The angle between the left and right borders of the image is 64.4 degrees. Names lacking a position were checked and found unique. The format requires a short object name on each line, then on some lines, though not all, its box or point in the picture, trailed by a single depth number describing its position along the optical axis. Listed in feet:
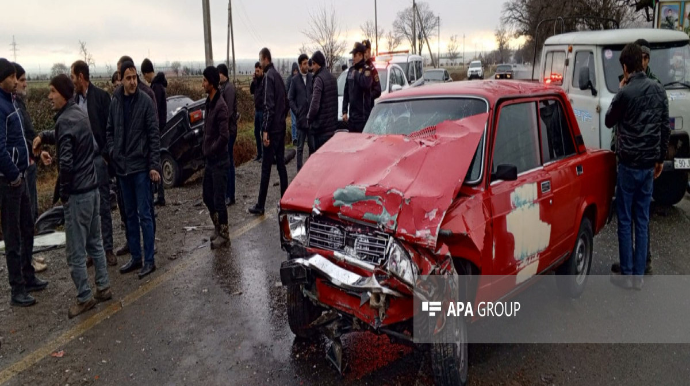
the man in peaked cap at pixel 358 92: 29.30
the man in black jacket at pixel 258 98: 38.49
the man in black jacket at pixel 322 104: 26.91
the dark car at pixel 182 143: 33.01
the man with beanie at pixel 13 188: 16.48
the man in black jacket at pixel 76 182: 15.76
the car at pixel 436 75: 100.88
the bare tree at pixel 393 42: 189.96
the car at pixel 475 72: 151.55
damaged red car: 10.93
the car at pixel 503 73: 129.27
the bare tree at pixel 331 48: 103.81
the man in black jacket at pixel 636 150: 16.85
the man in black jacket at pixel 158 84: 27.48
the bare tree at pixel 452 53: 333.37
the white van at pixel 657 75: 24.72
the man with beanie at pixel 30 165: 19.16
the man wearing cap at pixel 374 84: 29.76
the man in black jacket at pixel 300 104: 29.24
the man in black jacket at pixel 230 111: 25.30
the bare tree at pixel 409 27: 207.78
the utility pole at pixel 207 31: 49.34
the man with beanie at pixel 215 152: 21.31
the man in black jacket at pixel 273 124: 25.44
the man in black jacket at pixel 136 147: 18.93
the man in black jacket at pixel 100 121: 19.88
